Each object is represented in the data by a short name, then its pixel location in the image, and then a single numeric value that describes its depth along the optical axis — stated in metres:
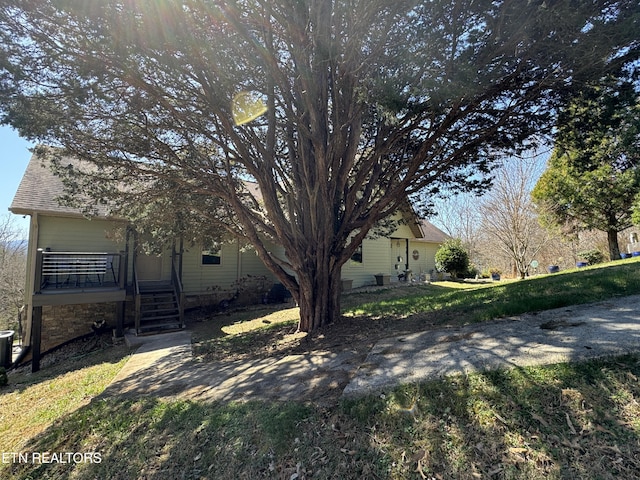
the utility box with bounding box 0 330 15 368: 8.77
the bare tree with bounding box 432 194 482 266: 25.97
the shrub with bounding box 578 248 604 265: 16.92
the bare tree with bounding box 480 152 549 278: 16.72
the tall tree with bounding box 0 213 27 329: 18.31
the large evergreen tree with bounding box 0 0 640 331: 4.73
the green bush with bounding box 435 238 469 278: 18.53
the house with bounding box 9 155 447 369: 9.84
